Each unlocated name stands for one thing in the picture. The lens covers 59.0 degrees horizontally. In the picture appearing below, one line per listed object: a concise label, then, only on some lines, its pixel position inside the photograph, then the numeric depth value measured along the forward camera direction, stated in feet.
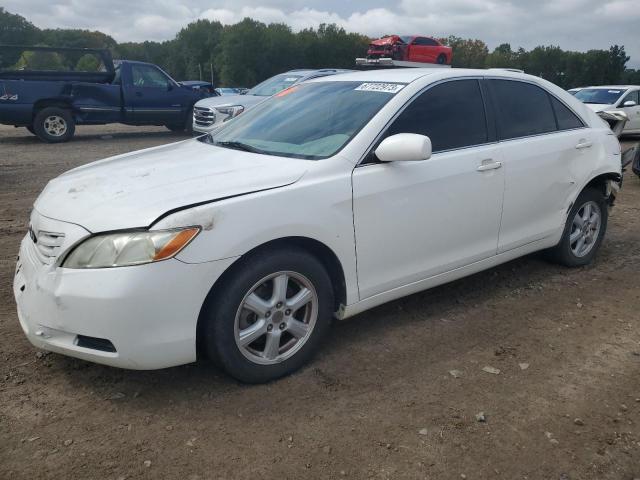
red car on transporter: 82.33
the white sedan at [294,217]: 8.52
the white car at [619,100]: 47.11
